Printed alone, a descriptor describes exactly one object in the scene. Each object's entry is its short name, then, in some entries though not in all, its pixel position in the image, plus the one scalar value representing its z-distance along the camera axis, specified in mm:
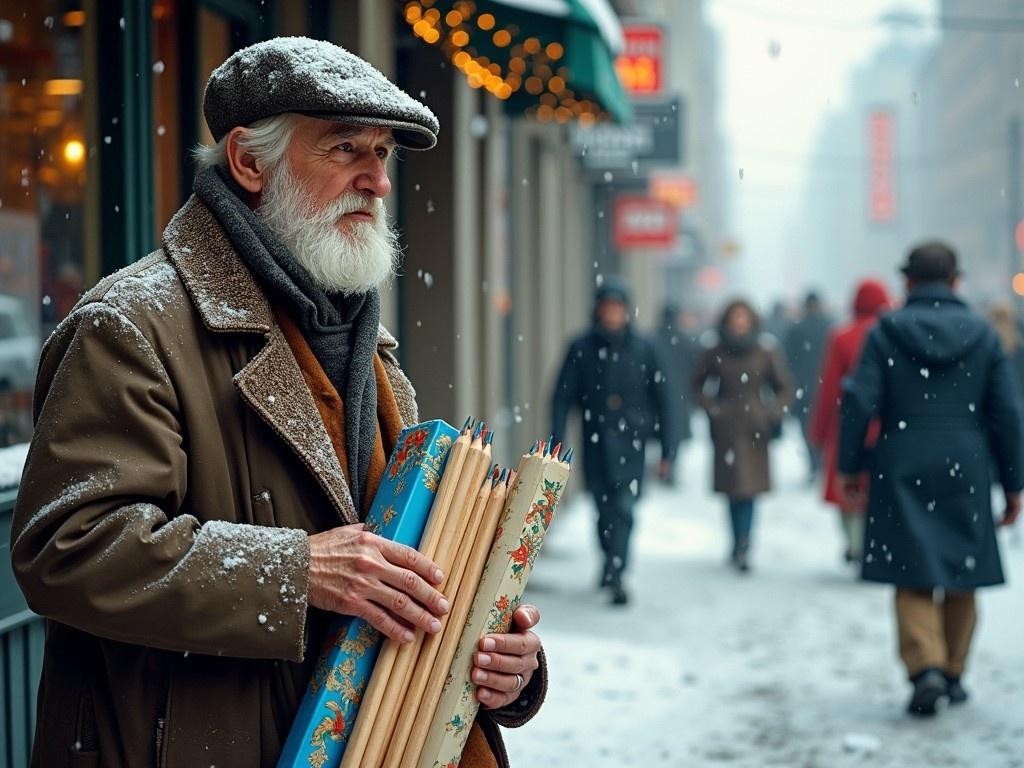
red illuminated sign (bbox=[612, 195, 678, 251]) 17250
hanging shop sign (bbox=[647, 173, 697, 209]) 25922
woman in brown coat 10555
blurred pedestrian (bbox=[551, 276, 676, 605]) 9070
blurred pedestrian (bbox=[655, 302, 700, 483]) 16516
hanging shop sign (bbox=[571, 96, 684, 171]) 14258
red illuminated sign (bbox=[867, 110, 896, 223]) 66500
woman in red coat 9648
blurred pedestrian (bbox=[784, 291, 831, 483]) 16031
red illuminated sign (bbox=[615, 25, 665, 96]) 15422
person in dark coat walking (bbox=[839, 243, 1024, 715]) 6285
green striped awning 6879
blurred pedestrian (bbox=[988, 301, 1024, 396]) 11734
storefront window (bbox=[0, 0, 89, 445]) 4695
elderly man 1999
